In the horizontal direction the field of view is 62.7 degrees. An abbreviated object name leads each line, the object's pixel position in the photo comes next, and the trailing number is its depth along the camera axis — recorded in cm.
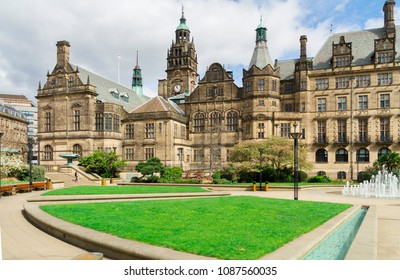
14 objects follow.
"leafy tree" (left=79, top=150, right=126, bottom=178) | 4009
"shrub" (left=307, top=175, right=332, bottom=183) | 3519
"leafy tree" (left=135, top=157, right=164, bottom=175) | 3575
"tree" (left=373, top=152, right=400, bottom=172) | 3137
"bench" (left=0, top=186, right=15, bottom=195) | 1969
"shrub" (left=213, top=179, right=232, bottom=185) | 3198
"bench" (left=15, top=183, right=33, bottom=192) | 2243
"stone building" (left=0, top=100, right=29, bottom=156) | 5100
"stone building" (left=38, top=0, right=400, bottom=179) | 4094
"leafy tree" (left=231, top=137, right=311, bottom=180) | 3438
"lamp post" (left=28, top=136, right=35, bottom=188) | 2611
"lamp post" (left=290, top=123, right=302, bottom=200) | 1834
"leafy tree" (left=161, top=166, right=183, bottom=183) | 3362
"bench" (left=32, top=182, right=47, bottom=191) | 2513
